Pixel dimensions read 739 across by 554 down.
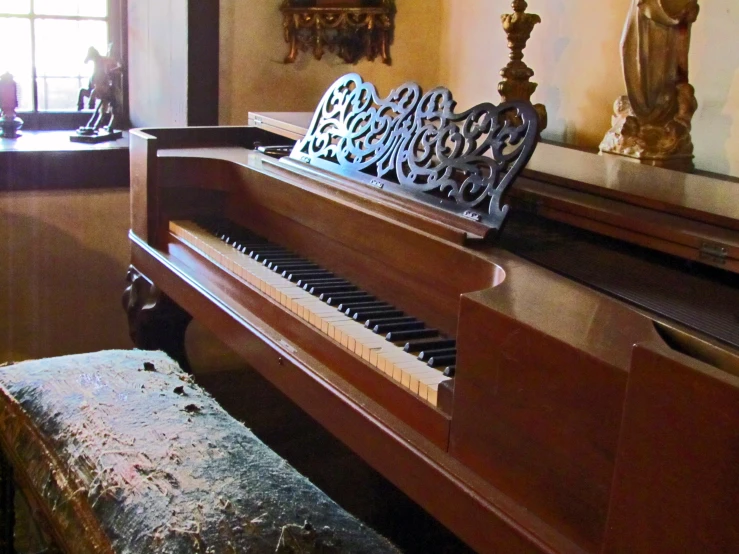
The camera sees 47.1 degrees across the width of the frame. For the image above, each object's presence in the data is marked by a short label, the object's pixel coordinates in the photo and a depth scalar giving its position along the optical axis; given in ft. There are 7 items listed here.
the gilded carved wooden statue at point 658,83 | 6.58
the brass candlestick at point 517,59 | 7.95
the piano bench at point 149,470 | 3.99
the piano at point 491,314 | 2.99
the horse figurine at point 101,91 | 10.81
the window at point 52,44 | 11.10
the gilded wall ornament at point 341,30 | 10.64
